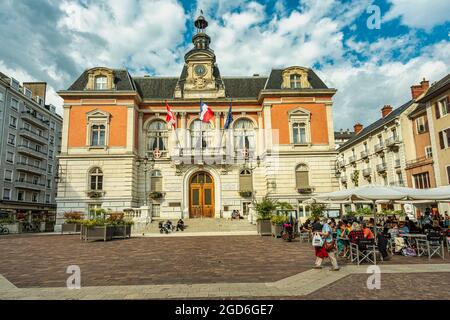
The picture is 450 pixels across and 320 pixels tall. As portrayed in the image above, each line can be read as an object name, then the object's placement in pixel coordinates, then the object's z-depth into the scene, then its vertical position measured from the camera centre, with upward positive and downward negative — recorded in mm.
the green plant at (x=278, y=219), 18953 -967
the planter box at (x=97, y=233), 17750 -1434
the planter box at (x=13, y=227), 28156 -1550
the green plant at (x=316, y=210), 20781 -495
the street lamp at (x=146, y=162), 29734 +4392
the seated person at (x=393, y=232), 12775 -1321
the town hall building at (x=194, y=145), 28375 +5953
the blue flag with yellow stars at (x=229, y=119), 27362 +7700
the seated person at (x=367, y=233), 10550 -1107
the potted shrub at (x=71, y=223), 24016 -1154
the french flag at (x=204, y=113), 27094 +8183
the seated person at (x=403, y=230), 12755 -1236
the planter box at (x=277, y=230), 18641 -1602
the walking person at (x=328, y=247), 8766 -1278
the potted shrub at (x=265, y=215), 20250 -757
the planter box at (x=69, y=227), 24109 -1438
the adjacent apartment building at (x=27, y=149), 45469 +10109
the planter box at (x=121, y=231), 19086 -1496
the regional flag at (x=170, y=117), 27641 +8047
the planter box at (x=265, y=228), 20219 -1580
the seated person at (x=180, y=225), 24336 -1501
